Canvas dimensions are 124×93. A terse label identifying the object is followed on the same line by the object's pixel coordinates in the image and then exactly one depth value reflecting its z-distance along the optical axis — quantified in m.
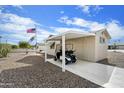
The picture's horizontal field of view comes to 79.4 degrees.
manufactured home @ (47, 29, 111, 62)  6.83
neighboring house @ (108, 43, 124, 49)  32.15
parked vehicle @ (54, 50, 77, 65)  5.99
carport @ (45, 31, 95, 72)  4.68
